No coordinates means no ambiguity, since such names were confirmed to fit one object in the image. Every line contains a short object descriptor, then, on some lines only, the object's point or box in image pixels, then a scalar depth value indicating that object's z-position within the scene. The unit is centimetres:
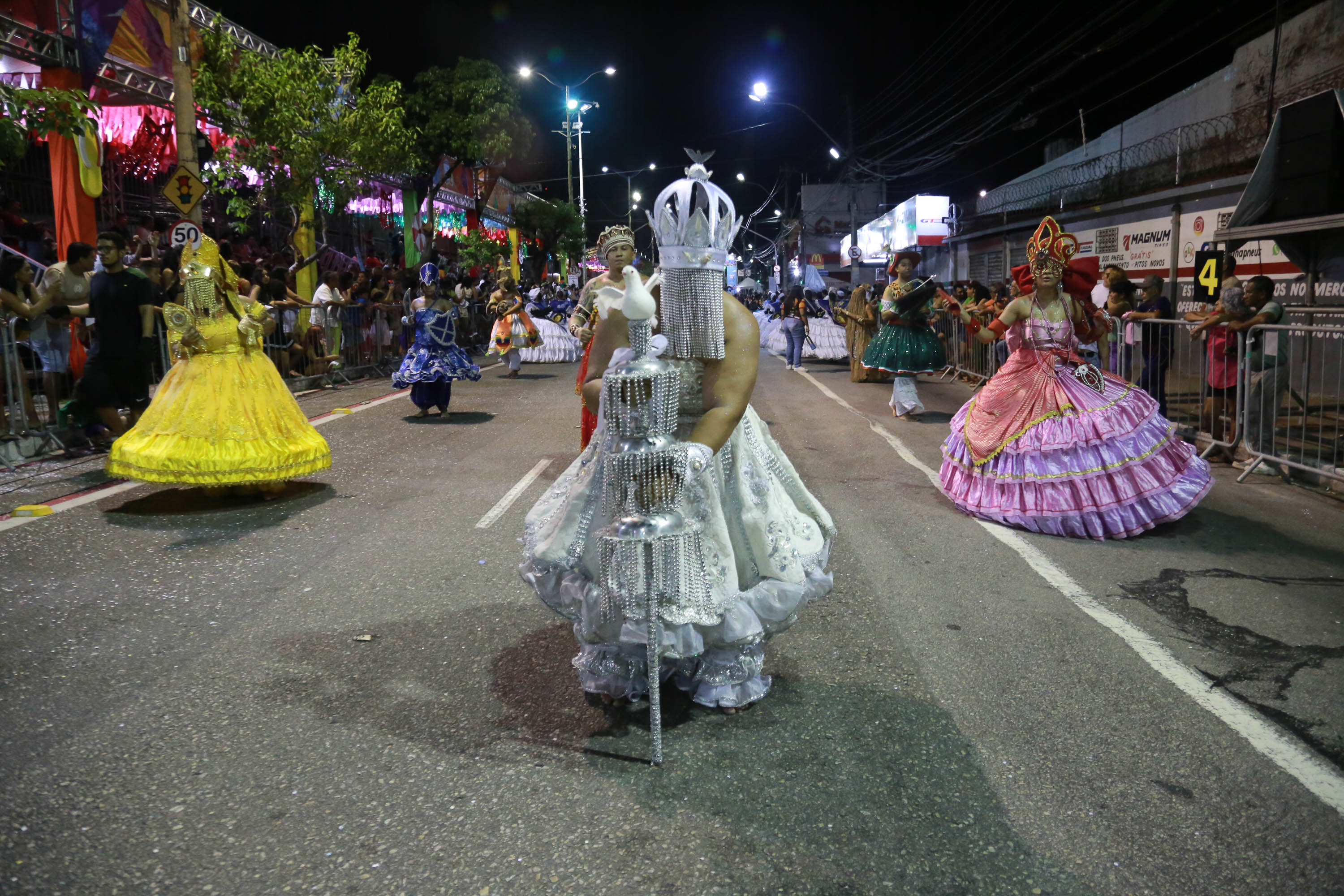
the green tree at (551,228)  5628
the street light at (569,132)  4897
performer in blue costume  1310
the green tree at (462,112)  3080
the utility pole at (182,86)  1420
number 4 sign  1277
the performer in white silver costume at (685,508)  336
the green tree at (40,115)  832
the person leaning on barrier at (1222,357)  993
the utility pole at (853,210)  3684
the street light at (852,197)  2878
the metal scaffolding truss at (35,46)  1398
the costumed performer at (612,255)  525
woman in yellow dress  738
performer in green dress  1307
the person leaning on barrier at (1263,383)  894
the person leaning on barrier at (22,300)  959
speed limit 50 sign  1345
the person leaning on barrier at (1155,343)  1101
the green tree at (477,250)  3678
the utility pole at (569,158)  5166
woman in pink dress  675
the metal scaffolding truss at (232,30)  1927
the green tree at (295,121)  1839
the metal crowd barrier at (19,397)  948
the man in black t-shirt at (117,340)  927
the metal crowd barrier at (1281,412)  844
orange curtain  1509
